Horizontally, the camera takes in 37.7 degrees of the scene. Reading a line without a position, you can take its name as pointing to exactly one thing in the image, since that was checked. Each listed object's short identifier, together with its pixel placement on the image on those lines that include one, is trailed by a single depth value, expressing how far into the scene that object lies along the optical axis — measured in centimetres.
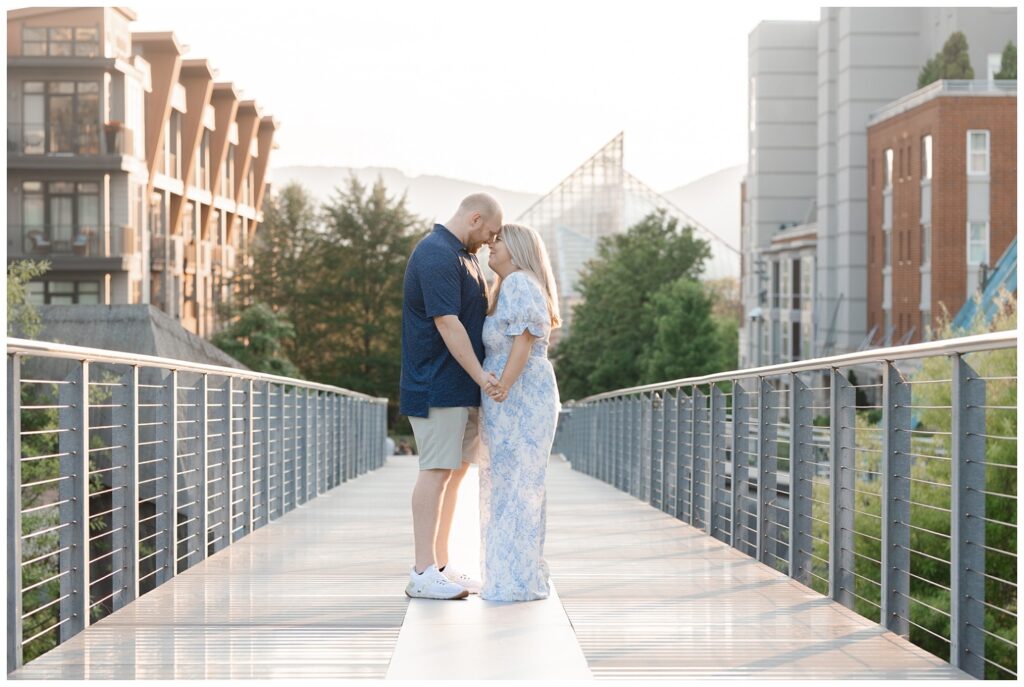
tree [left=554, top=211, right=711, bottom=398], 6769
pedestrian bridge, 544
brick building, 4519
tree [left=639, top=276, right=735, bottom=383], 6144
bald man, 695
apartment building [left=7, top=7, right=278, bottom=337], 4016
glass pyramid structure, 11925
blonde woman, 699
